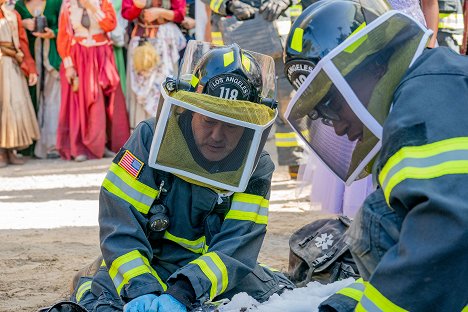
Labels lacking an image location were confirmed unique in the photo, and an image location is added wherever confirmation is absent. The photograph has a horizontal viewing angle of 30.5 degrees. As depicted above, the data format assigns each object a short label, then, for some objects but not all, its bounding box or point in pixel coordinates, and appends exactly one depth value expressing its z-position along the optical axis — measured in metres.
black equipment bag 4.15
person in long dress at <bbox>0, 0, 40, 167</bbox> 9.21
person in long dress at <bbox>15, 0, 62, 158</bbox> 9.60
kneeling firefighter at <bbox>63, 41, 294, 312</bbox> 3.34
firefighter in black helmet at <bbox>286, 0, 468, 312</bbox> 1.98
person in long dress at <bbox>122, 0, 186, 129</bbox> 9.52
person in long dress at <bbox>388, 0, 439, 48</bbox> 5.91
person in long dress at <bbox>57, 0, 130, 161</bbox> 9.32
